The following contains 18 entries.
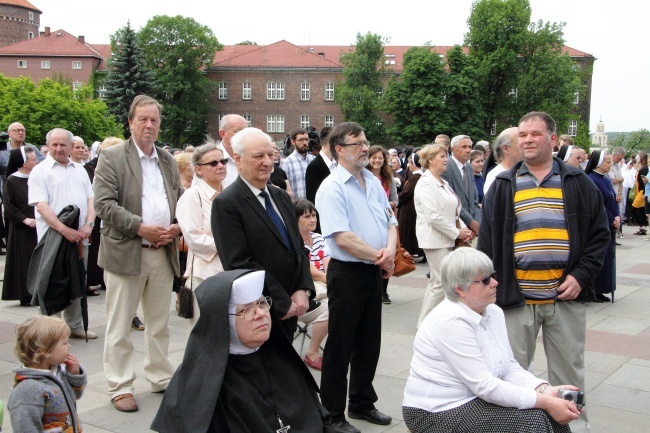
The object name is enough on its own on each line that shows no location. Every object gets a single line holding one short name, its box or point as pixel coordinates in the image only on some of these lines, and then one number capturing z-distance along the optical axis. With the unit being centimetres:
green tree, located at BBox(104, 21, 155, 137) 5622
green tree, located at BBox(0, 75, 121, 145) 5347
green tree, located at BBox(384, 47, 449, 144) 5906
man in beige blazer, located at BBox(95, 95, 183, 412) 515
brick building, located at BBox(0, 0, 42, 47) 8988
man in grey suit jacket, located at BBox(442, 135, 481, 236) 805
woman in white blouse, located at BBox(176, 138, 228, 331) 502
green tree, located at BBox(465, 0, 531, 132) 5719
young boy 331
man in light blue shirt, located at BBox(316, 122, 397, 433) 464
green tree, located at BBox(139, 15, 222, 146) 6950
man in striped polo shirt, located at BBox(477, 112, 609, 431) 418
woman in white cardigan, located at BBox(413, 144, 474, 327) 700
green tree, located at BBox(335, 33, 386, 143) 6962
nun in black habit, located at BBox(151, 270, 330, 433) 280
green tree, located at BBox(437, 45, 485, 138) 5800
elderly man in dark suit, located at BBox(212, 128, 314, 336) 392
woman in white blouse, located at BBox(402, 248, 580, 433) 341
